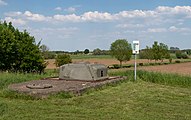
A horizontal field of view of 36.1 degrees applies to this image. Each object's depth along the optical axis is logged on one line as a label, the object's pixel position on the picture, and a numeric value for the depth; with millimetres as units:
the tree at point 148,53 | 65312
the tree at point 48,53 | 61766
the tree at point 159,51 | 64375
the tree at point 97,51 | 96362
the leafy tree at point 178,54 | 87131
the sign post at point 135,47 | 16223
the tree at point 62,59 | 47219
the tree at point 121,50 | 60594
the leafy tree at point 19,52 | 29922
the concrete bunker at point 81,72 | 14359
